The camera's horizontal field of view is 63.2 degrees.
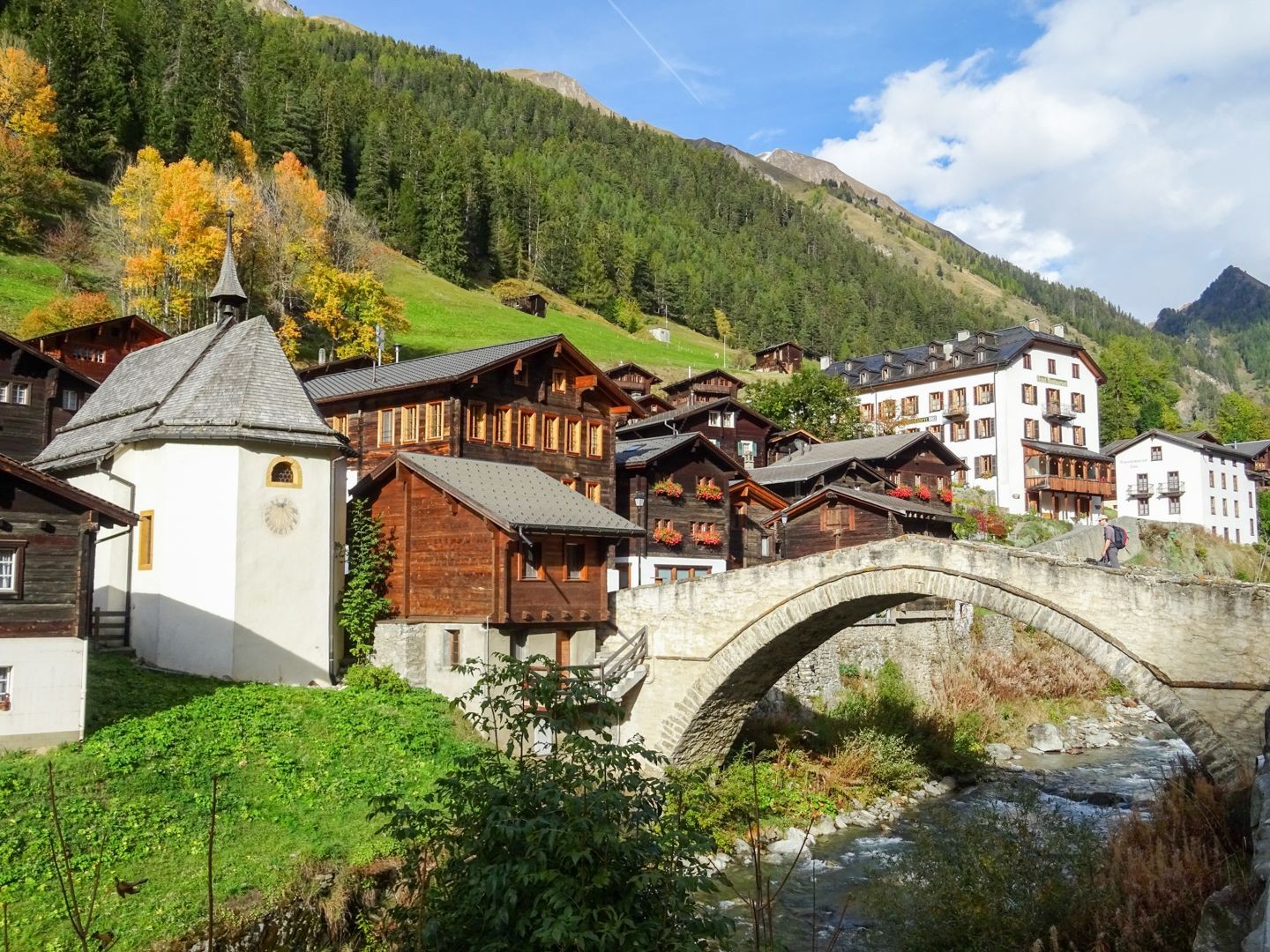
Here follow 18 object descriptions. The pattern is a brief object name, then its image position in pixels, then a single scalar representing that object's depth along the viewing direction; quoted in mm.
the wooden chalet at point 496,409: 25969
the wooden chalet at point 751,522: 35406
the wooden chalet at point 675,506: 31062
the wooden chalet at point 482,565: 21391
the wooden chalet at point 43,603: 15086
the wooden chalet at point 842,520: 36875
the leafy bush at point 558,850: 6371
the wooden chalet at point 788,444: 49094
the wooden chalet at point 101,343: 36312
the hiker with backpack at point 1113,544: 20609
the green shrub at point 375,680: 21078
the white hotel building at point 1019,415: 55844
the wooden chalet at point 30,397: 30562
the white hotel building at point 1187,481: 60406
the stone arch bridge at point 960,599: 14133
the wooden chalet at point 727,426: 41562
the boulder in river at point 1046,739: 29781
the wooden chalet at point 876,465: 41219
